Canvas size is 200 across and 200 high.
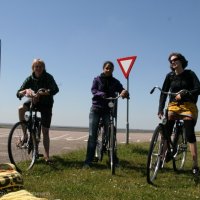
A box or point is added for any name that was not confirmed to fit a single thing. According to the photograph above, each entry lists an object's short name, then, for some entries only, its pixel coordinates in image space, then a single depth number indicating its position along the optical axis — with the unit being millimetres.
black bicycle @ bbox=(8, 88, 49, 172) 7770
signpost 12117
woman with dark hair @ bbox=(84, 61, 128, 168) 8133
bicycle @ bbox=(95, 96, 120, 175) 7652
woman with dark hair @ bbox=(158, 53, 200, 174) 7090
